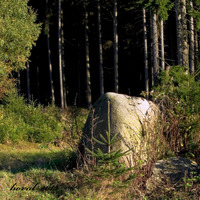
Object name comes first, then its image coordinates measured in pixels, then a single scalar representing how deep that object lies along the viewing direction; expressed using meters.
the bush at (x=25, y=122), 24.74
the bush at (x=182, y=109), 13.64
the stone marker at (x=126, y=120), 12.38
